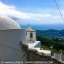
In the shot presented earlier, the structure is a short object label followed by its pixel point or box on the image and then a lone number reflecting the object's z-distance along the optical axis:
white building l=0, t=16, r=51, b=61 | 4.92
